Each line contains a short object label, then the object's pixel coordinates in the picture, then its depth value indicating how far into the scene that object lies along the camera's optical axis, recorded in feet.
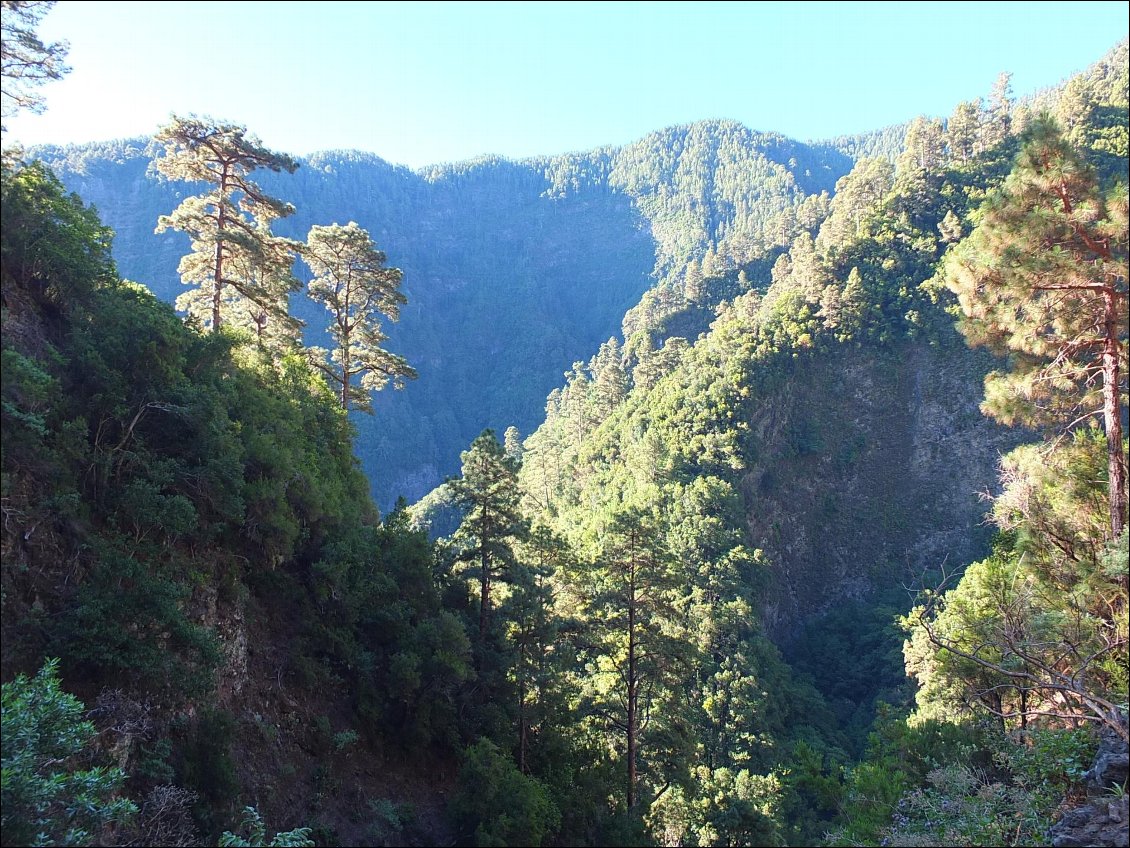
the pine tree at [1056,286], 34.58
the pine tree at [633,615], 57.00
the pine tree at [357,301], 72.49
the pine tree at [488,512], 55.16
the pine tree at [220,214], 56.13
